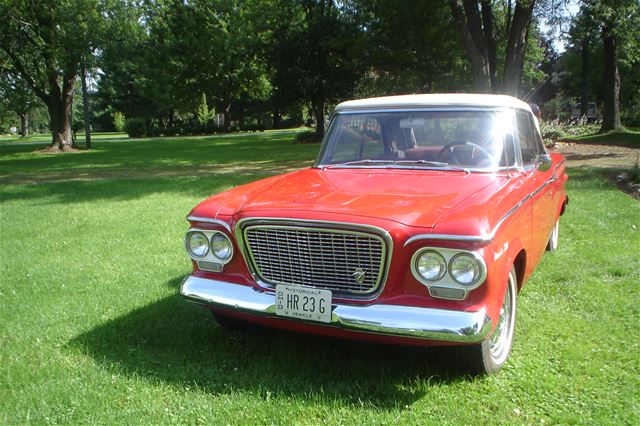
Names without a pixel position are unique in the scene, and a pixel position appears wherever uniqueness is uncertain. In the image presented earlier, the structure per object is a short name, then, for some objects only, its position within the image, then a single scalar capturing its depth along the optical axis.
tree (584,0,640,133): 15.97
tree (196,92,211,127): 50.06
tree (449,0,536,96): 16.98
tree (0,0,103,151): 21.47
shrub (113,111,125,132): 62.70
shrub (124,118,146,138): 46.41
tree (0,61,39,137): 25.16
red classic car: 2.88
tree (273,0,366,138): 26.38
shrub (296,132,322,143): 28.45
